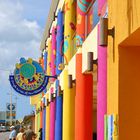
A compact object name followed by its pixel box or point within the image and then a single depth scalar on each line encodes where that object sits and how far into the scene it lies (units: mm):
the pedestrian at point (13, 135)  22928
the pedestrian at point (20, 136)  18653
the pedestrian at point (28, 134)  16359
